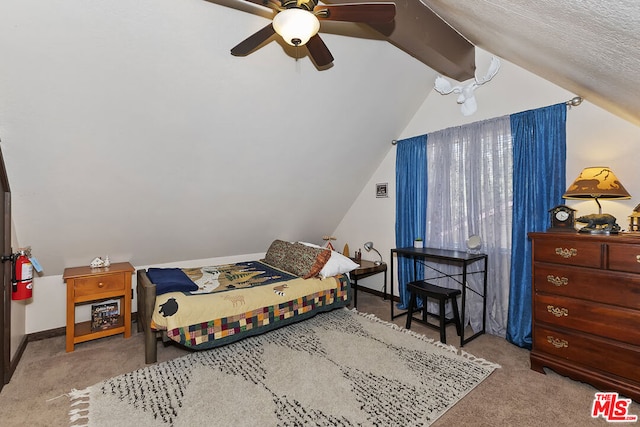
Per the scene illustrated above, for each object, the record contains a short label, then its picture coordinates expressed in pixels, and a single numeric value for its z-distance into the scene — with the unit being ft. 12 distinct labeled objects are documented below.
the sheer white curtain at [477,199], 9.87
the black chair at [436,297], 9.39
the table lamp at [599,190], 7.07
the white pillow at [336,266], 11.21
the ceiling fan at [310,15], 4.99
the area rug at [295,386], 6.23
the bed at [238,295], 8.28
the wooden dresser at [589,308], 6.45
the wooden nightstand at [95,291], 9.10
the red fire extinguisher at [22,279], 7.75
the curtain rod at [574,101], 8.29
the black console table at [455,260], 9.36
